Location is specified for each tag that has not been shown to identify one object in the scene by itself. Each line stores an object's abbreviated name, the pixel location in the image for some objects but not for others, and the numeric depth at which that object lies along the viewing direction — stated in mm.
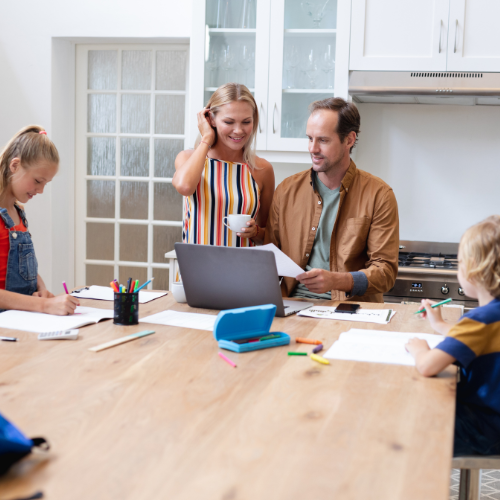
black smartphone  1732
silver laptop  1572
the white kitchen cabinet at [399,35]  2928
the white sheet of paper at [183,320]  1534
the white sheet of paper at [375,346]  1269
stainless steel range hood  2877
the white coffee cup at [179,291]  1814
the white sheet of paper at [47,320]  1466
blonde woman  2096
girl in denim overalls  1801
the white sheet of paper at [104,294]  1897
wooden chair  1227
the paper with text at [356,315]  1649
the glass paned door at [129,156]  3619
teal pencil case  1326
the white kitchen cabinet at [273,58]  3102
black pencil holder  1526
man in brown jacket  2084
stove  2871
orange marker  1377
